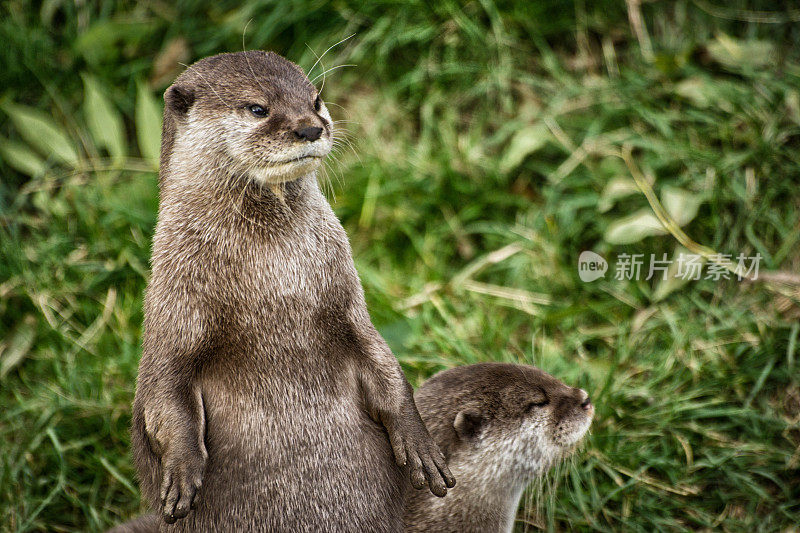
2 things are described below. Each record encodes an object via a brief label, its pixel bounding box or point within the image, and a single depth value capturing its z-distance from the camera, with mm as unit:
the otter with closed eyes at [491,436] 4949
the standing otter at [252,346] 4129
